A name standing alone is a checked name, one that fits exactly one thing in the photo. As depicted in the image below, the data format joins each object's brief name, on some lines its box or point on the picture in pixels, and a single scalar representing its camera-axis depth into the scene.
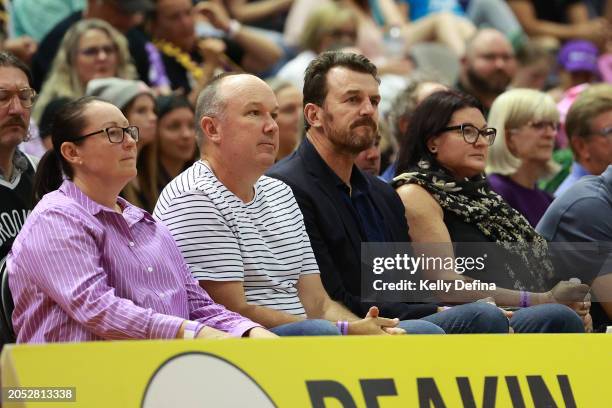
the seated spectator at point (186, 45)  16.05
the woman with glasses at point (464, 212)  10.47
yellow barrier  7.06
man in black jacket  10.18
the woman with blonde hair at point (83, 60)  14.17
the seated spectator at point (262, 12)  19.72
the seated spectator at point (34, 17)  15.96
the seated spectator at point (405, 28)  18.64
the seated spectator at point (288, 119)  14.79
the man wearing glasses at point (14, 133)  9.75
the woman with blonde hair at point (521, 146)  13.45
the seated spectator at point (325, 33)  17.44
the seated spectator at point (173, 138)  13.20
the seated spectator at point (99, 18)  15.05
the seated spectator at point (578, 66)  20.03
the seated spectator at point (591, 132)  12.88
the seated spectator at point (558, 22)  22.48
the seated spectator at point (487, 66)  17.05
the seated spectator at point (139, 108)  12.30
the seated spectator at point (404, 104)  13.34
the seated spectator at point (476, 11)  21.41
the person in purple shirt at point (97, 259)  7.79
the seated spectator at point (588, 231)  10.72
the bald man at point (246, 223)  9.12
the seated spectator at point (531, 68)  19.42
